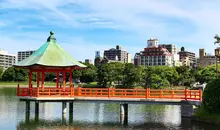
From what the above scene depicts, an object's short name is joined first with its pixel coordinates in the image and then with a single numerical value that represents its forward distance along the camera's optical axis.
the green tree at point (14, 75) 115.44
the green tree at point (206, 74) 79.38
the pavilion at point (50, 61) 30.61
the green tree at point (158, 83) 68.89
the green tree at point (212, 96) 26.02
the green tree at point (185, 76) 86.19
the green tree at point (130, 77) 75.81
